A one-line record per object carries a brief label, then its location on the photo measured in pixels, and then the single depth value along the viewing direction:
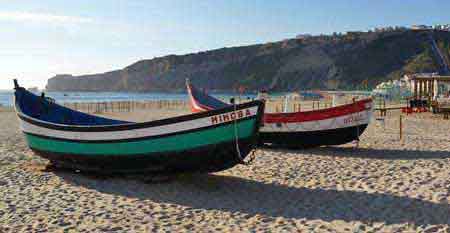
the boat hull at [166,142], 8.58
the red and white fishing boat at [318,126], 13.42
